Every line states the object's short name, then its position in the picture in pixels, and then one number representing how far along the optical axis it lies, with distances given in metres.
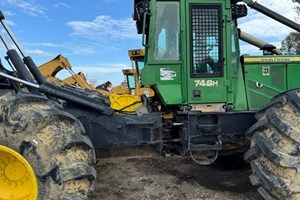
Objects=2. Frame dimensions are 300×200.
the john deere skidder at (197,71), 3.36
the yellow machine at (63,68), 8.09
